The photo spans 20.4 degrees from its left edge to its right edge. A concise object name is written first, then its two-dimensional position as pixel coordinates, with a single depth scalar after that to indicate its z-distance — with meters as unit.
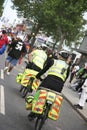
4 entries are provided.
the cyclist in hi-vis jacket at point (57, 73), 5.28
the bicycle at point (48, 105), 5.08
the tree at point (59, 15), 28.26
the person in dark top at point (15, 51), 10.54
